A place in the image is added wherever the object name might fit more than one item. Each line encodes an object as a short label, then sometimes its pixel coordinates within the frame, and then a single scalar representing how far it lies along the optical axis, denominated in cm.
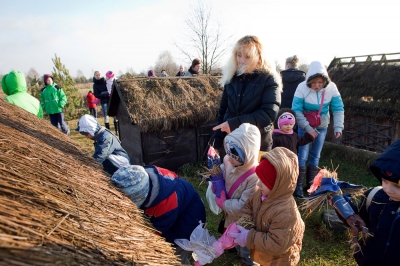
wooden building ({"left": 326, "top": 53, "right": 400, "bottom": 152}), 620
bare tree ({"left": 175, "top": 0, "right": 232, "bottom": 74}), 1619
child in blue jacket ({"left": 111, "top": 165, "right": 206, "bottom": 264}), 220
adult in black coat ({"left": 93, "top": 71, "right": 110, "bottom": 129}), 1035
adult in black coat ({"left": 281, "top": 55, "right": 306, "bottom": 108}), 532
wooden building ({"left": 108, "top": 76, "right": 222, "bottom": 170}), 591
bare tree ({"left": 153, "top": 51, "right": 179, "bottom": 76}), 3777
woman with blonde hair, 286
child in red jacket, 1262
